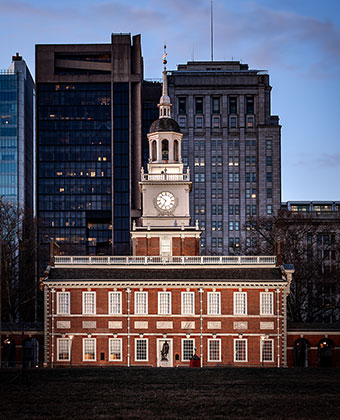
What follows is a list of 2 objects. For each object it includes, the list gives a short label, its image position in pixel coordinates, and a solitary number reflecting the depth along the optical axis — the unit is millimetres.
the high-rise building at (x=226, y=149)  185875
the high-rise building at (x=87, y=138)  193500
